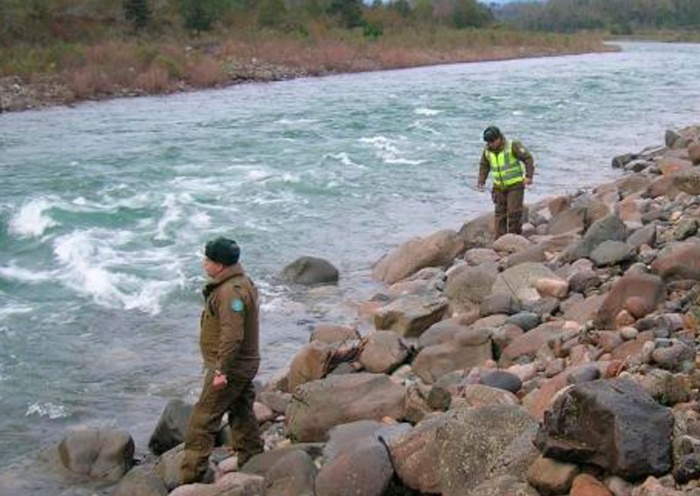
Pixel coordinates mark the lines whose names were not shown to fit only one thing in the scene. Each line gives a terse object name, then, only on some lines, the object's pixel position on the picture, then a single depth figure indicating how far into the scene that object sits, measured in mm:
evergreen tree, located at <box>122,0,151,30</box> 57156
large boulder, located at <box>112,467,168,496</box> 6938
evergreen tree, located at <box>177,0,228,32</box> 59812
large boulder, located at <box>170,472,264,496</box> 6430
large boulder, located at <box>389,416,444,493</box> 5789
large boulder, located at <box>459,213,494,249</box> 13961
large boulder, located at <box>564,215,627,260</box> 10992
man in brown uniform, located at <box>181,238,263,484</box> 6617
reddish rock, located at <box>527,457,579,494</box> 5014
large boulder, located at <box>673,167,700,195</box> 13242
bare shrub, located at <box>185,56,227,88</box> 41969
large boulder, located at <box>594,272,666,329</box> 7797
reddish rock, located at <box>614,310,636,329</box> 7602
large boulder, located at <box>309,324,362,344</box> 9969
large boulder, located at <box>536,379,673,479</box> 4832
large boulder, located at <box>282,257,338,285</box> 13125
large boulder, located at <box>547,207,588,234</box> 13688
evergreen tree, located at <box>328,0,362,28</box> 73125
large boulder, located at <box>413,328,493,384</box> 8477
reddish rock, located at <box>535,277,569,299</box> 9758
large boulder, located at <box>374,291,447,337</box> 10219
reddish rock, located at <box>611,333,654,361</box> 6691
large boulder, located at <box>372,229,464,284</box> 13297
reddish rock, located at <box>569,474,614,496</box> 4863
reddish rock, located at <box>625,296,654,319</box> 7656
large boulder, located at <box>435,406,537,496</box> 5496
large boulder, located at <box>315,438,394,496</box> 5918
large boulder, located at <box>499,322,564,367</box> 8117
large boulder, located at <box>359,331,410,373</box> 8867
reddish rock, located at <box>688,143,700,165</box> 16344
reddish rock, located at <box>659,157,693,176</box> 16359
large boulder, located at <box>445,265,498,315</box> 10867
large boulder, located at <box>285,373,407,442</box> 7516
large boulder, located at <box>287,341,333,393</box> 8875
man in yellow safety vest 12312
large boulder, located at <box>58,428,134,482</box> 7609
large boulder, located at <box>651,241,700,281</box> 8328
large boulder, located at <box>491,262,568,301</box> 10172
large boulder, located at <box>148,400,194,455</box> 7926
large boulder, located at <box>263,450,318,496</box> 6246
